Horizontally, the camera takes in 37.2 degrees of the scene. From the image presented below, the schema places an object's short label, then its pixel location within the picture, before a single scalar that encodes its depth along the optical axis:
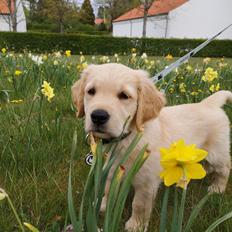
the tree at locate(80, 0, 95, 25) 57.05
